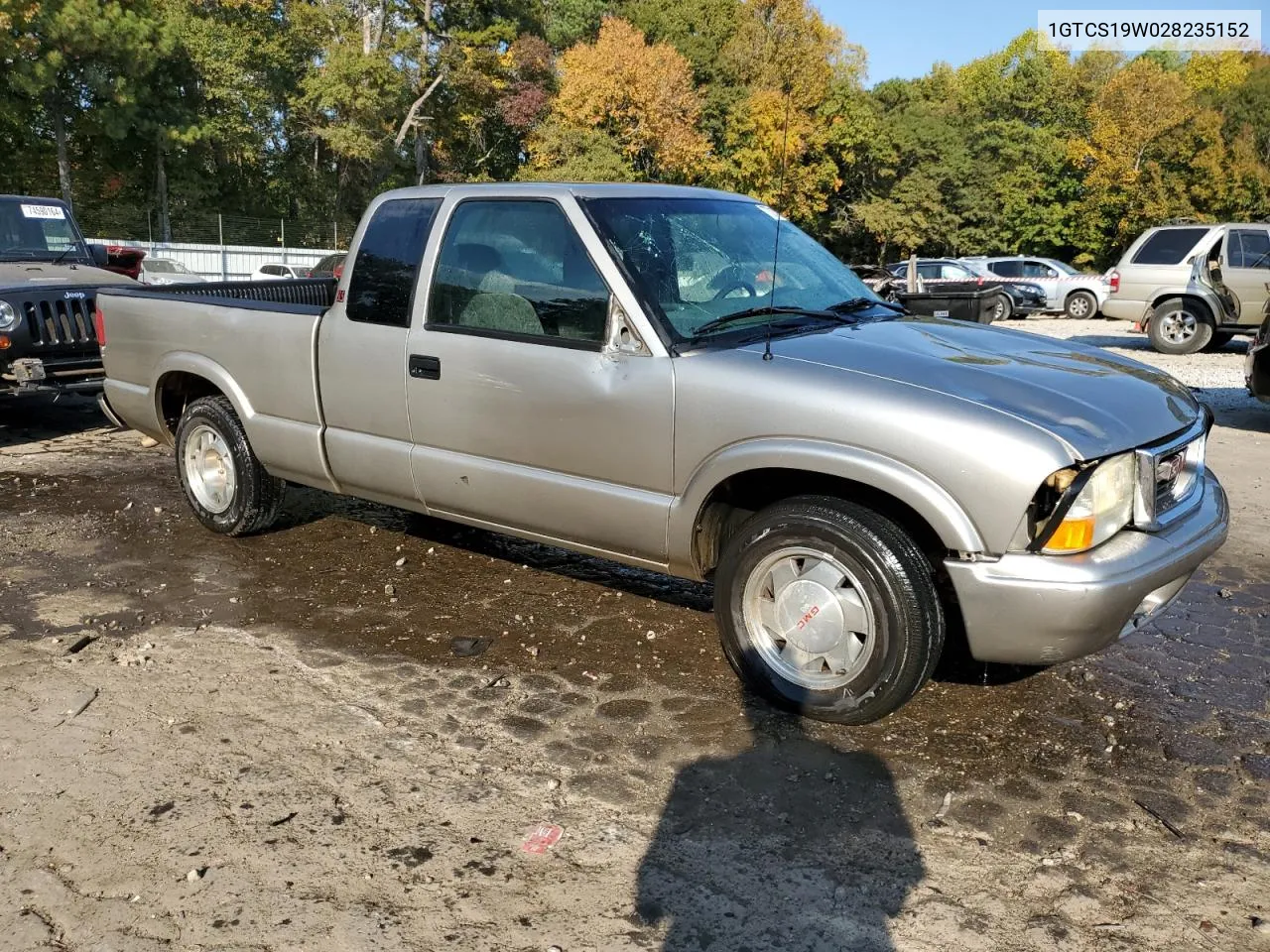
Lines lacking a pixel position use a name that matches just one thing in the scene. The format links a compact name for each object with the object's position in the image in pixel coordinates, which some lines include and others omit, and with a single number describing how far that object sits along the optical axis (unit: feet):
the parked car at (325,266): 60.70
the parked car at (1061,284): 80.74
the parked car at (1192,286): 48.62
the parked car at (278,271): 83.56
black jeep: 27.35
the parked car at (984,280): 80.69
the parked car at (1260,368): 30.14
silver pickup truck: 11.00
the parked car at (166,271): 71.68
